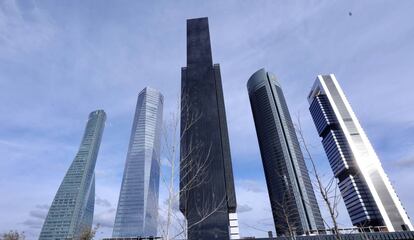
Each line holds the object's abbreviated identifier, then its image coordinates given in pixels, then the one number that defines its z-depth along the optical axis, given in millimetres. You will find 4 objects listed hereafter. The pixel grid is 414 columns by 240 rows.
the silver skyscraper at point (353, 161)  115250
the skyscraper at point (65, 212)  182000
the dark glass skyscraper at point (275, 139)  120500
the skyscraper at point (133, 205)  171125
